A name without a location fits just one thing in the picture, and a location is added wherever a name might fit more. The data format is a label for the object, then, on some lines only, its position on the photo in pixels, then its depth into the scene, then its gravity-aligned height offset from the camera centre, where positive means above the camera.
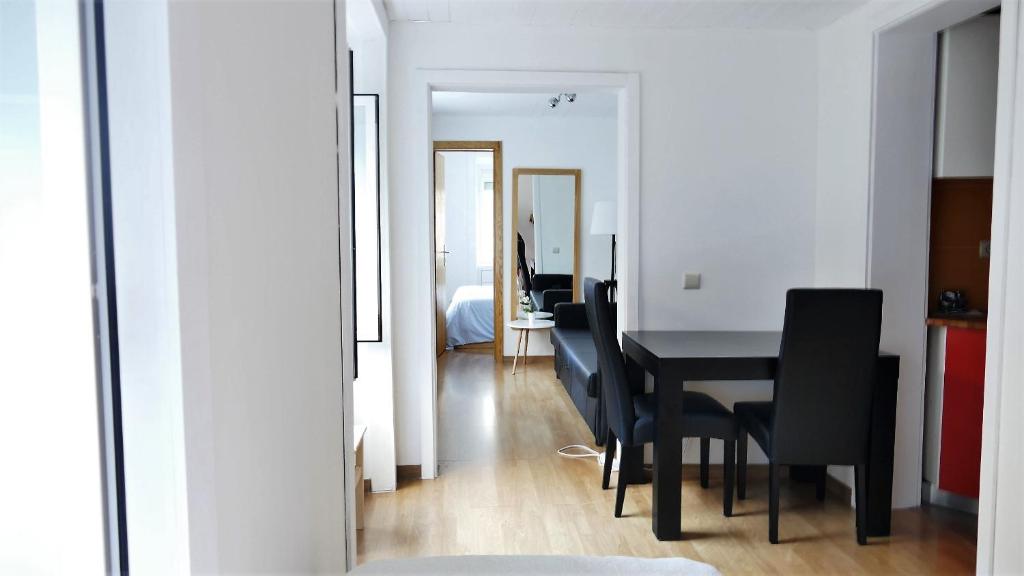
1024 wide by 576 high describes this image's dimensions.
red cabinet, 2.98 -0.79
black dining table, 2.78 -0.72
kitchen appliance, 3.19 -0.30
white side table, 6.09 -0.79
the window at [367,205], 3.21 +0.18
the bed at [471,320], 7.43 -0.90
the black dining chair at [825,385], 2.59 -0.59
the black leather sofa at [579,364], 3.92 -0.82
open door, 6.45 -0.05
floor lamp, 6.35 +0.20
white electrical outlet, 3.58 -0.22
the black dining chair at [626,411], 2.90 -0.78
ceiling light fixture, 5.40 +1.21
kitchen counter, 2.91 -0.36
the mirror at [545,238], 6.75 +0.03
